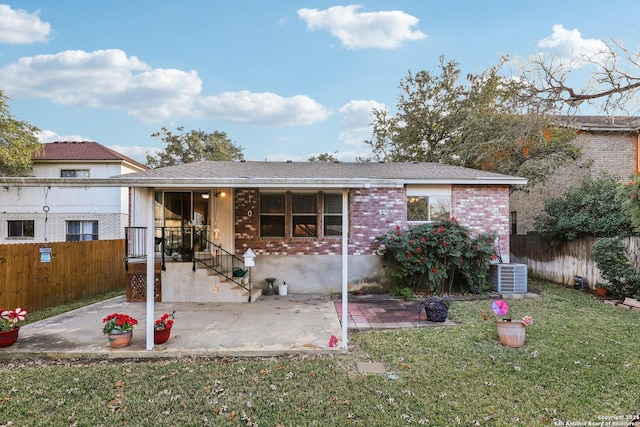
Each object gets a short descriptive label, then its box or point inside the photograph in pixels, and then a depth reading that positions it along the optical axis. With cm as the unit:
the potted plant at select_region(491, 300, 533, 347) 498
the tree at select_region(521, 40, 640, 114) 519
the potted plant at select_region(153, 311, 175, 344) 502
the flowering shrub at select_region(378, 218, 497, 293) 855
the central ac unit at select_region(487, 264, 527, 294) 901
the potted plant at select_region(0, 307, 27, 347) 487
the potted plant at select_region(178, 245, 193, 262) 828
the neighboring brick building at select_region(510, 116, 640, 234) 1460
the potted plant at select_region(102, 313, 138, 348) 490
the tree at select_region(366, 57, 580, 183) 1352
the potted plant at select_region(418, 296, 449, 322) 631
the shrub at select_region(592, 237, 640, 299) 788
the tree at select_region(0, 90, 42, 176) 1362
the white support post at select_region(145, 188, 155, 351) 486
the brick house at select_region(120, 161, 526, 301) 909
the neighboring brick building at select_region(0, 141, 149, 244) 1485
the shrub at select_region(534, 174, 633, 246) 894
